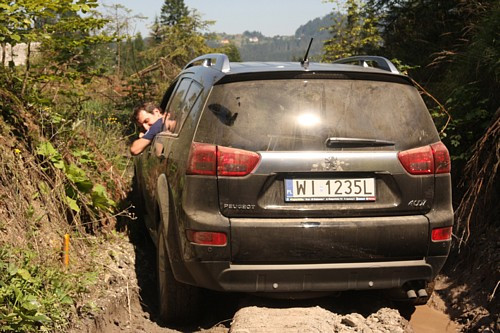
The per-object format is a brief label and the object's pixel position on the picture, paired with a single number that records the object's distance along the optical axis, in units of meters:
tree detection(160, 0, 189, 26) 142.25
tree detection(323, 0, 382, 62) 31.44
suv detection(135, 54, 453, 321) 4.05
